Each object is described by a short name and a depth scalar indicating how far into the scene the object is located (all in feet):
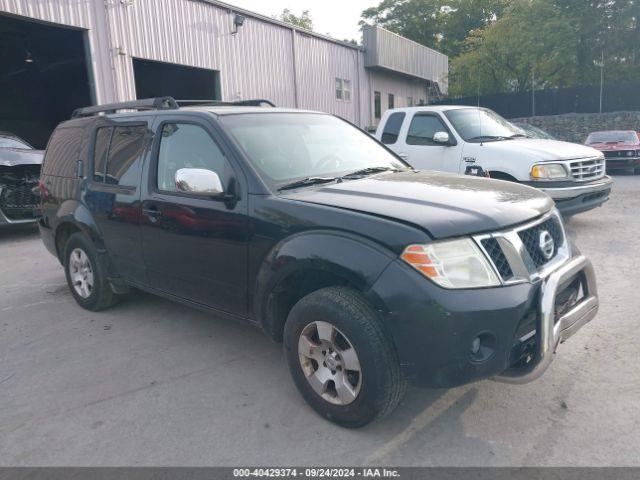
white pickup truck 22.53
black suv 8.41
